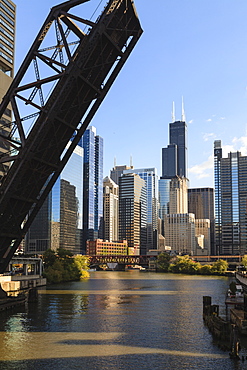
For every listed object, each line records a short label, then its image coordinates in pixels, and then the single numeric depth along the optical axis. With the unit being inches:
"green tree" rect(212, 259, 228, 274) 5364.2
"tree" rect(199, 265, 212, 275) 5398.6
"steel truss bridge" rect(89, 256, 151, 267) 7519.7
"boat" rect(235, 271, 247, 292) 2714.8
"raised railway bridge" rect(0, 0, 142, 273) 1310.3
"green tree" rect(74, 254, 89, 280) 3945.9
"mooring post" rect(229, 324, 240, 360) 989.8
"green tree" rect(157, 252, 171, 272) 6569.9
